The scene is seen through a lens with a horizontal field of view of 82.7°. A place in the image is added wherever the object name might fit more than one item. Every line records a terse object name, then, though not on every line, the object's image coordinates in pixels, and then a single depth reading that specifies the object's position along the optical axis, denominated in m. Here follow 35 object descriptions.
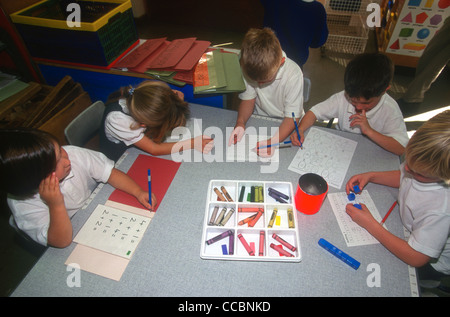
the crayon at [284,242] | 0.90
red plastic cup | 0.94
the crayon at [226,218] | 0.97
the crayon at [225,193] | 1.05
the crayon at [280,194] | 1.04
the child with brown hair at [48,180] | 0.81
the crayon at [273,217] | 0.96
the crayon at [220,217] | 0.96
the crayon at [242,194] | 1.03
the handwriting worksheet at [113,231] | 0.92
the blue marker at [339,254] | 0.86
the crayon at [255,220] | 0.96
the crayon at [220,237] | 0.92
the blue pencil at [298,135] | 1.26
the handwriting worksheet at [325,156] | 1.16
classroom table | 0.82
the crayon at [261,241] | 0.90
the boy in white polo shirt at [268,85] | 1.21
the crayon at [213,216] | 0.96
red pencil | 0.97
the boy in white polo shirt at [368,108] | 1.12
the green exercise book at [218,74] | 1.50
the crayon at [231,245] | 0.89
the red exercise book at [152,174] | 1.07
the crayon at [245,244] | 0.89
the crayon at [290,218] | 0.95
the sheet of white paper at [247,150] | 1.23
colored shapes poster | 2.52
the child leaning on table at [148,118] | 1.12
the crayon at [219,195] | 1.04
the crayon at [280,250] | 0.89
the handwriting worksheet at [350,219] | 0.93
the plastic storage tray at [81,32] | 1.60
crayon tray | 0.90
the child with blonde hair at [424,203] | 0.77
